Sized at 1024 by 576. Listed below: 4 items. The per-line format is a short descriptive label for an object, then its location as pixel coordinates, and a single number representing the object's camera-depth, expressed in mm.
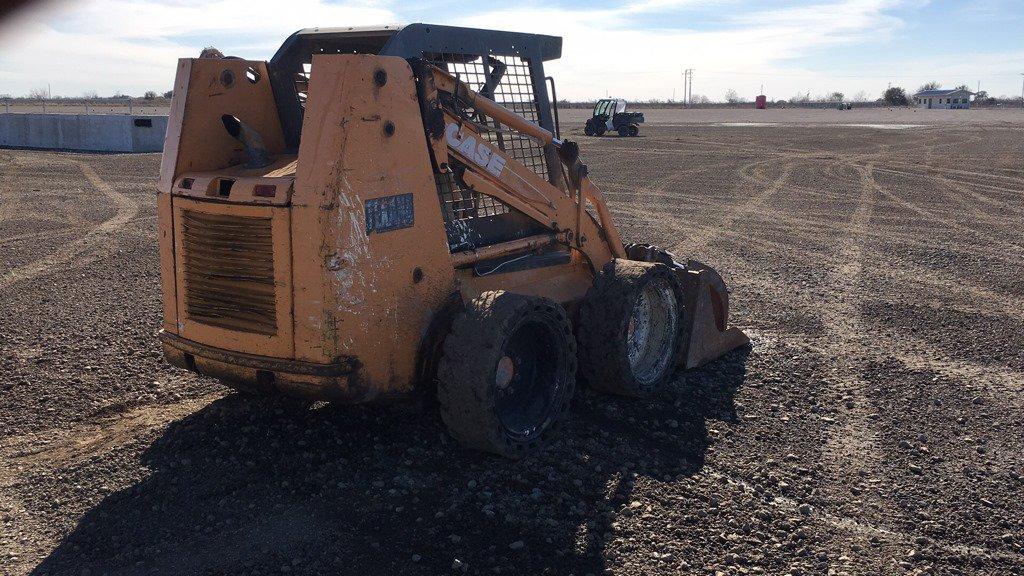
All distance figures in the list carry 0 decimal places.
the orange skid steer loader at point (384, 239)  4445
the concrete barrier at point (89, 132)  29156
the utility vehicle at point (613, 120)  38250
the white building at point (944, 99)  109875
